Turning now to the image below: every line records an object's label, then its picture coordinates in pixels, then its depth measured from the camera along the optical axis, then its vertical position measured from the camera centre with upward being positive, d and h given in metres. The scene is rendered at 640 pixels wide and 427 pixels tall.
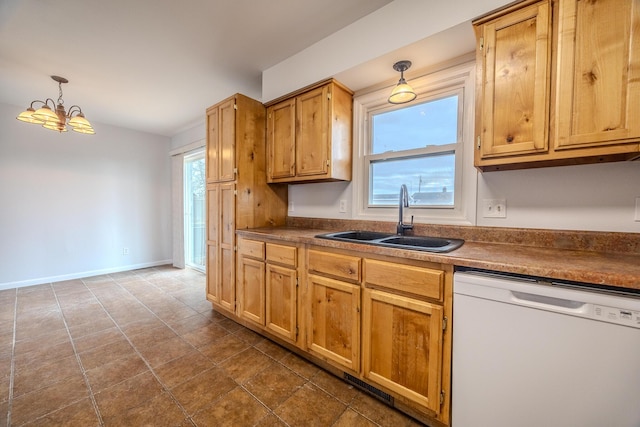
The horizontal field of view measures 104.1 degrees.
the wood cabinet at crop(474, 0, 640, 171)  1.09 +0.60
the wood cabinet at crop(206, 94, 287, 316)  2.44 +0.18
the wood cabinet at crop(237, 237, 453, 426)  1.26 -0.69
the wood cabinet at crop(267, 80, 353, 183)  2.11 +0.66
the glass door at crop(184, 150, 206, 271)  4.56 -0.09
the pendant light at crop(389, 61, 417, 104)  1.68 +0.77
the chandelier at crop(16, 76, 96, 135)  2.37 +0.86
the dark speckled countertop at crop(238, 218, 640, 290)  0.95 -0.24
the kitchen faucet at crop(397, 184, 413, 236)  1.87 +0.00
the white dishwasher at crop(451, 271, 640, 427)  0.89 -0.59
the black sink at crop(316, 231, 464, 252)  1.41 -0.23
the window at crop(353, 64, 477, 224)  1.78 +0.45
